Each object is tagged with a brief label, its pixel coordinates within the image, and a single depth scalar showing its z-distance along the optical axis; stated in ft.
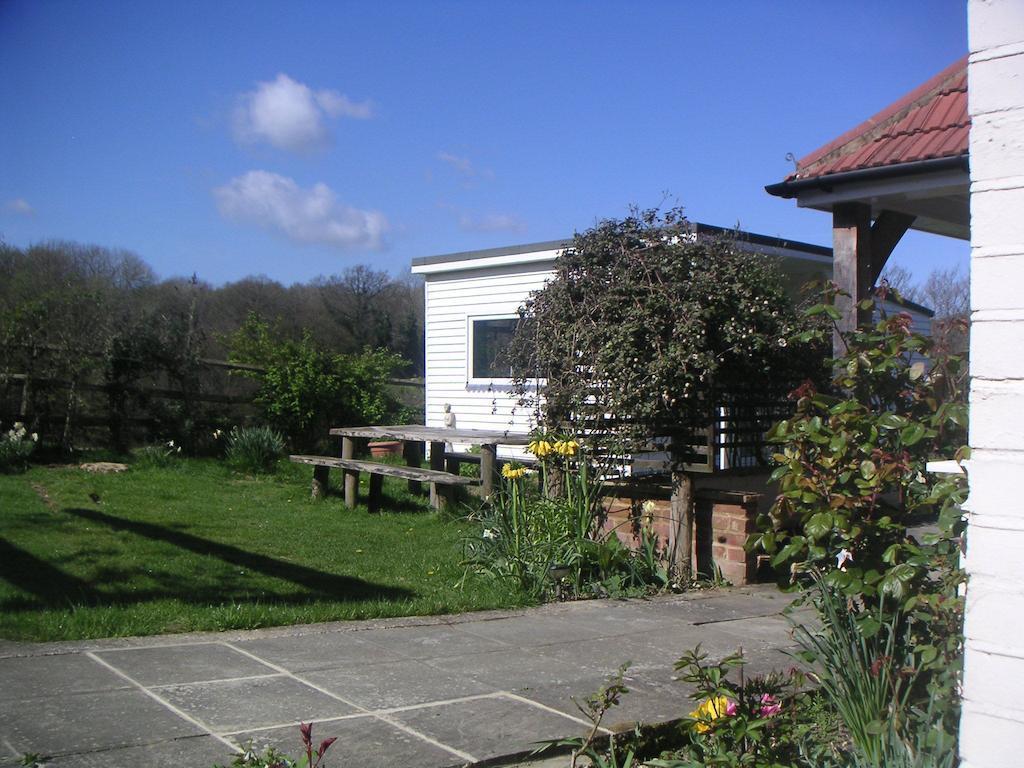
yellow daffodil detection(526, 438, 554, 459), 25.21
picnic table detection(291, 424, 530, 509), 33.12
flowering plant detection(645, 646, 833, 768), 11.48
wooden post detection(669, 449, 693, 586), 24.99
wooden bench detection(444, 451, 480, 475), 43.39
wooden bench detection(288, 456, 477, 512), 33.60
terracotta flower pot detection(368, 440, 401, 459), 52.11
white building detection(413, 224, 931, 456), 51.16
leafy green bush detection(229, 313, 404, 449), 50.39
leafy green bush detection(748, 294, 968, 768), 11.28
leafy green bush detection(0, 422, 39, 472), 39.81
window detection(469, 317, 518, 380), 52.65
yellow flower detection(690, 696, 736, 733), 11.59
